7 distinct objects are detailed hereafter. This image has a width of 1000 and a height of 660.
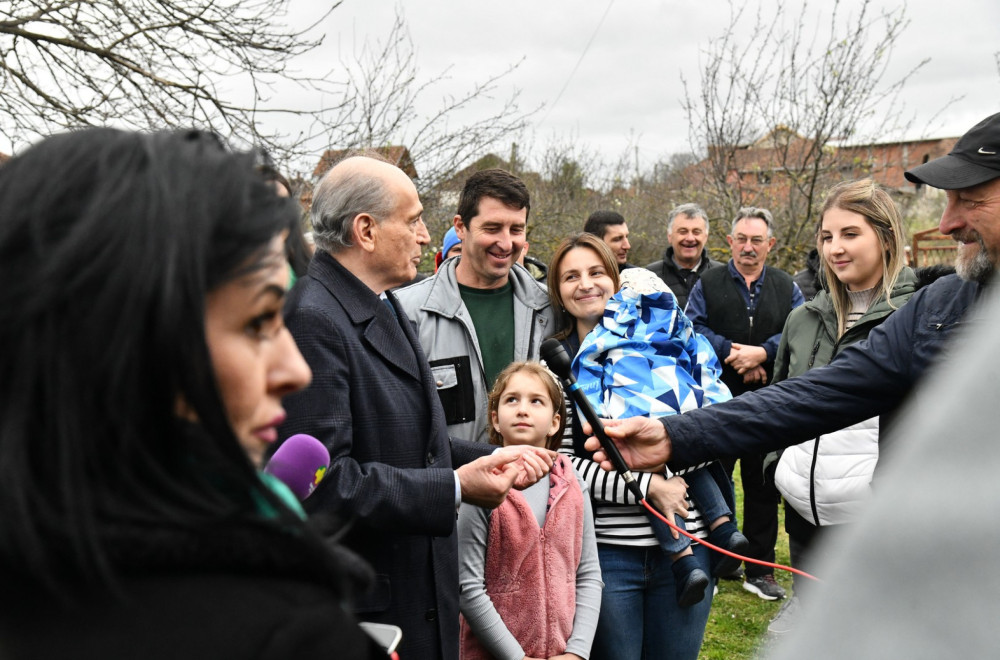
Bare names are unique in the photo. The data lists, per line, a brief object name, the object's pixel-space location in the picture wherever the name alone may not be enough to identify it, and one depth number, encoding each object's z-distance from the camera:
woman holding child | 3.33
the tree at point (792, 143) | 11.70
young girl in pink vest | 3.10
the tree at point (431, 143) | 9.72
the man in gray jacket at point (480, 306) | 3.66
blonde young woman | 3.75
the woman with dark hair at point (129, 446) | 0.86
